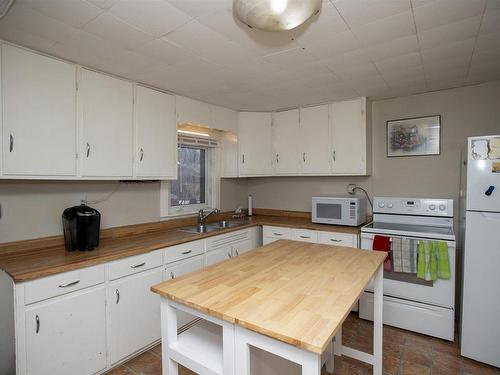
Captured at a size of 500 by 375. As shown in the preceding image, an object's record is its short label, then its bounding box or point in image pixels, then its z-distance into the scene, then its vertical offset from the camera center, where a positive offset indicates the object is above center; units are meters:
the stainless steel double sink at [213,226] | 3.07 -0.52
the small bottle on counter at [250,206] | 4.11 -0.35
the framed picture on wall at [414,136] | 2.90 +0.53
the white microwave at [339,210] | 2.95 -0.30
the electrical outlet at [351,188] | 3.36 -0.06
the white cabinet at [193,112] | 2.85 +0.79
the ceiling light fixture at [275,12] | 1.21 +0.80
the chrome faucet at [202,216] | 3.25 -0.39
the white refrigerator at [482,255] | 1.98 -0.53
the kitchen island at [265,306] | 0.93 -0.50
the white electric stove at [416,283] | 2.33 -0.89
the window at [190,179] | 3.25 +0.05
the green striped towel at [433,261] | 2.30 -0.67
